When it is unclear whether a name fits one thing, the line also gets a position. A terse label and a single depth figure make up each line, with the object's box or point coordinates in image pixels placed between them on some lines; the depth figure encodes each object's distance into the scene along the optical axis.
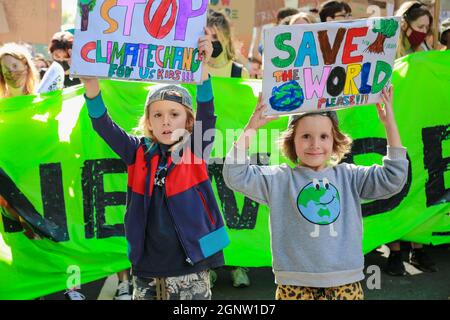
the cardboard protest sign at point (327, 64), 2.36
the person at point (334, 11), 4.79
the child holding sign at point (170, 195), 2.37
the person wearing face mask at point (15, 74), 4.04
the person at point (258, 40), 5.62
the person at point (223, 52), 4.39
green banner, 3.59
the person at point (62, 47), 4.76
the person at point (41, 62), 6.91
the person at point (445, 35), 4.59
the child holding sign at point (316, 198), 2.27
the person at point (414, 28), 4.46
